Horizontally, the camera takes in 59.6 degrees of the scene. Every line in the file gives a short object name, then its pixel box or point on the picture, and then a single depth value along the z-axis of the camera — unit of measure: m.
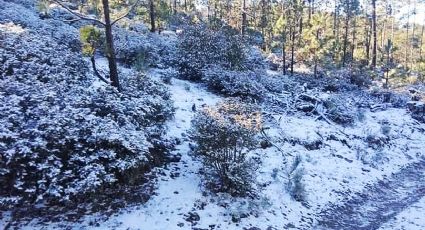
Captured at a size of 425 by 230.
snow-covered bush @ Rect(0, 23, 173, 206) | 7.00
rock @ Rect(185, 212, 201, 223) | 8.23
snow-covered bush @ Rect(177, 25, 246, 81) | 18.09
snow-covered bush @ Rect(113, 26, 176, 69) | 18.64
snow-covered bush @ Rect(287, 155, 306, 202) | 10.25
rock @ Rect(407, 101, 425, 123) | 20.35
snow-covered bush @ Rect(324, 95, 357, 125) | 17.20
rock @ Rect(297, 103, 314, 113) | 17.45
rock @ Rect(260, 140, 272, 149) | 12.43
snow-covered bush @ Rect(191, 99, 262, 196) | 9.02
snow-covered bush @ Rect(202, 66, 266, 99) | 16.44
